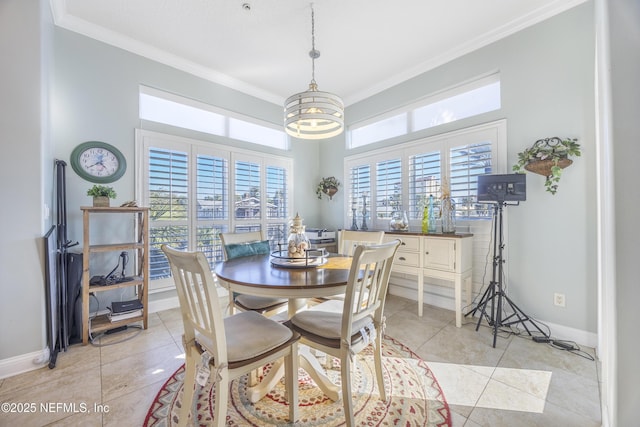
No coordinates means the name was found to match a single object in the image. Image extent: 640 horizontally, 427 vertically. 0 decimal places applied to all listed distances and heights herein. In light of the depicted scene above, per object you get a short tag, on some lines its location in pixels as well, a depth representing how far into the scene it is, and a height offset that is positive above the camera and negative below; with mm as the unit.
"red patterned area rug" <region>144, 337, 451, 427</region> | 1398 -1127
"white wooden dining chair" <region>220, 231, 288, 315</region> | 1930 -364
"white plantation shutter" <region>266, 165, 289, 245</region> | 4008 +183
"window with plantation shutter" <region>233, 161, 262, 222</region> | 3637 +327
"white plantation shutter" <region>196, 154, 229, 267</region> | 3281 +172
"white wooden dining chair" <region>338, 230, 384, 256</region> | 2412 -248
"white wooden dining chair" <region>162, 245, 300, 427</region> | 1122 -633
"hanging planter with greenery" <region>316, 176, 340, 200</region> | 4293 +484
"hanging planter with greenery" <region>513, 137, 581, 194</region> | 2156 +476
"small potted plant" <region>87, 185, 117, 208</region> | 2365 +199
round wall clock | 2537 +561
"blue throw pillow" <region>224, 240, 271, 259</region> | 2348 -325
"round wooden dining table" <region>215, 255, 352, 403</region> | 1355 -373
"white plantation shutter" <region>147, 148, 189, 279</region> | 2941 +149
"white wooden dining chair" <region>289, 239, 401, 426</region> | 1271 -621
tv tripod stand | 2321 -858
